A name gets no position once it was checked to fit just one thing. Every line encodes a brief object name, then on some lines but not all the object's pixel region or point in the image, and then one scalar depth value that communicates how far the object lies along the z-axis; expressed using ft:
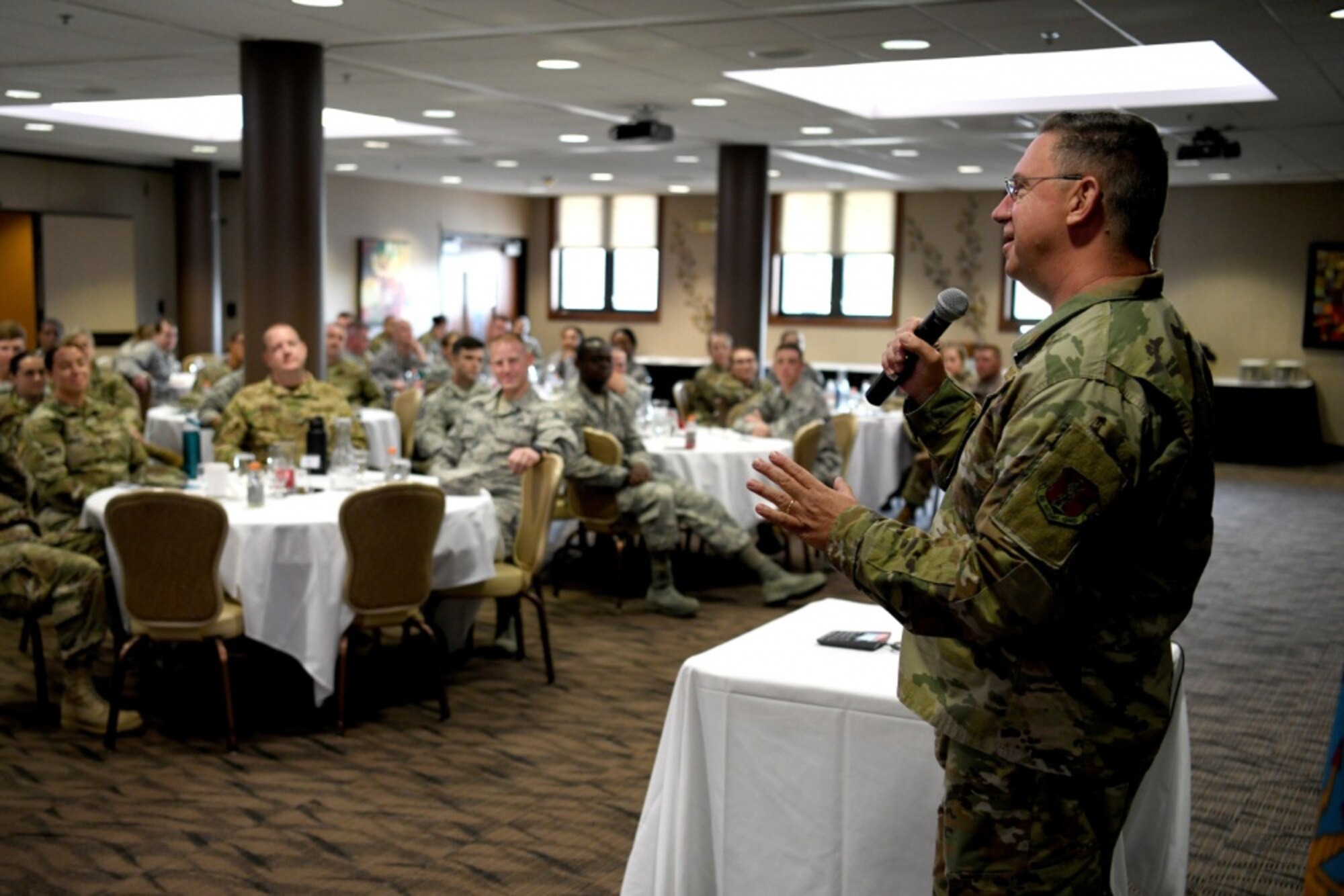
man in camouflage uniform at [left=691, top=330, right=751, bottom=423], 33.47
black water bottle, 20.48
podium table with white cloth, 9.23
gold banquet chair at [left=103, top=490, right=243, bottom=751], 15.92
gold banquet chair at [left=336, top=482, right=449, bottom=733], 16.80
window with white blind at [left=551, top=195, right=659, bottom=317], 69.87
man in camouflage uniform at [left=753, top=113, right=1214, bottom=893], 6.03
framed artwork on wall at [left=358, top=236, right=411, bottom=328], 61.46
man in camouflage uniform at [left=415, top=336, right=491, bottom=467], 27.09
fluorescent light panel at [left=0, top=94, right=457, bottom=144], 41.65
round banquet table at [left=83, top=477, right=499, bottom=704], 16.98
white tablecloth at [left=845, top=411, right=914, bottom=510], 33.22
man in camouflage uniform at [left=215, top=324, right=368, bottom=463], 22.27
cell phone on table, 10.37
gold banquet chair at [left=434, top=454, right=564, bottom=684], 19.49
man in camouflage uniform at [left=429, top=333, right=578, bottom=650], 21.68
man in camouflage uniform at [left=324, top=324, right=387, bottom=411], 34.30
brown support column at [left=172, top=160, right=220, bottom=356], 54.44
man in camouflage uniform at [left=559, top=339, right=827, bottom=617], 24.66
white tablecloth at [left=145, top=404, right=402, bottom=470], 31.71
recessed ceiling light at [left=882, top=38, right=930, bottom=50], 25.03
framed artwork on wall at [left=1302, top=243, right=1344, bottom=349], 54.39
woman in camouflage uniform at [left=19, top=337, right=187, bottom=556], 19.13
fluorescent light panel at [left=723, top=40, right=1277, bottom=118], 30.86
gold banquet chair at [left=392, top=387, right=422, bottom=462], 33.24
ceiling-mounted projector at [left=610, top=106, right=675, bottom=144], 33.81
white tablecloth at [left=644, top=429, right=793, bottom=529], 26.68
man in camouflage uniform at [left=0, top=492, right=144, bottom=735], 17.15
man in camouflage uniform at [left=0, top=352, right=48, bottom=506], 18.40
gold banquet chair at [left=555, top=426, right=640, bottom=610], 24.56
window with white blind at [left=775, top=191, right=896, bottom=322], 63.72
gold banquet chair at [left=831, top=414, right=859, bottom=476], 30.30
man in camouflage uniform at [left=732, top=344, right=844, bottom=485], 29.86
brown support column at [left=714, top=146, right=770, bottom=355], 42.93
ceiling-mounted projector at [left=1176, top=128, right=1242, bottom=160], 34.76
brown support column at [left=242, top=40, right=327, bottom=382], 26.35
